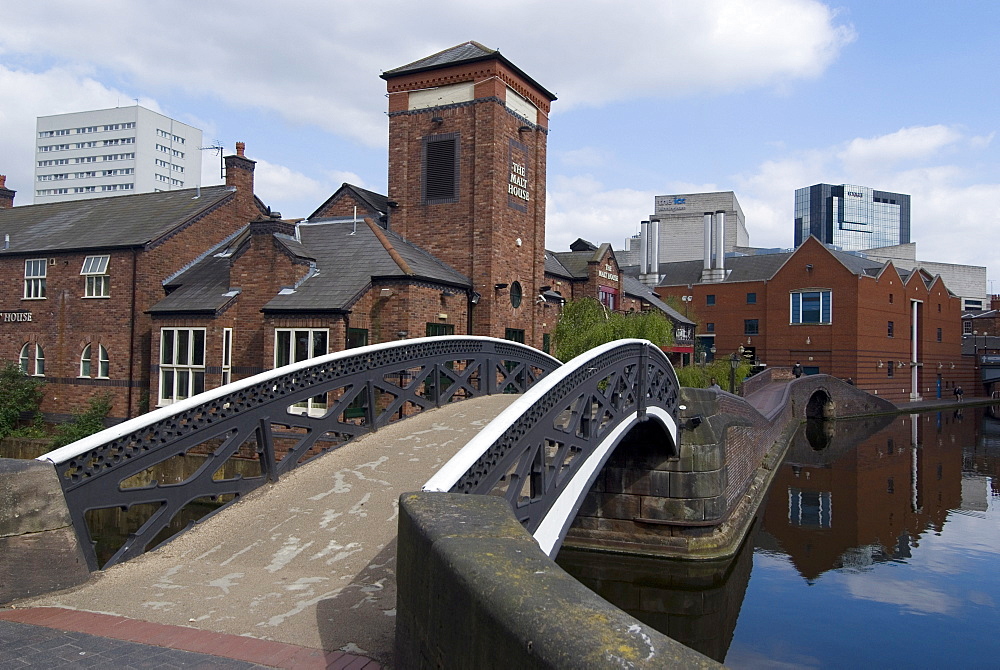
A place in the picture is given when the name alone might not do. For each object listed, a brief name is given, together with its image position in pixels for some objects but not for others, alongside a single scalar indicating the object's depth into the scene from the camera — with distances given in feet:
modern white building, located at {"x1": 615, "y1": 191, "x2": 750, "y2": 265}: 258.98
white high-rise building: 339.36
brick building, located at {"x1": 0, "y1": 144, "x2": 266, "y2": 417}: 72.18
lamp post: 95.53
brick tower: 68.69
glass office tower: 581.53
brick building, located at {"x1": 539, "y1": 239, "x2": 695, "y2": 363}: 99.40
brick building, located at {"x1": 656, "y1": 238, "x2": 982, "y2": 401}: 157.99
